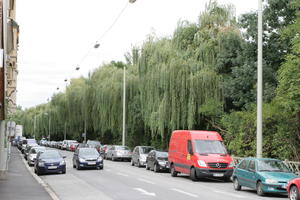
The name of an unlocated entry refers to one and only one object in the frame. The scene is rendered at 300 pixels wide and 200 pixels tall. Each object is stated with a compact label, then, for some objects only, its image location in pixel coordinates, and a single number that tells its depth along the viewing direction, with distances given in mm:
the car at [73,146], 71062
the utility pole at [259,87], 22750
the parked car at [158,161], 30984
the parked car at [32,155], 38625
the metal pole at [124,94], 47281
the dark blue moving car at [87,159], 32188
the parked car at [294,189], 15214
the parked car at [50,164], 28844
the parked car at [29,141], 61250
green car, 17391
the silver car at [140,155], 36719
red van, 23688
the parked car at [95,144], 55925
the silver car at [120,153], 45938
